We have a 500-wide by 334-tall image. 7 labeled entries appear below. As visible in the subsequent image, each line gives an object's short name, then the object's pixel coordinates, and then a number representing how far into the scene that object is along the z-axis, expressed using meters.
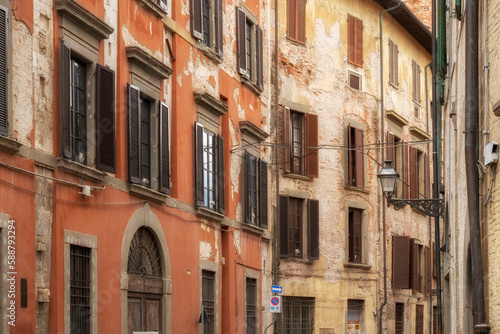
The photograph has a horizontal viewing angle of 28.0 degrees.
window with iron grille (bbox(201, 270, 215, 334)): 20.41
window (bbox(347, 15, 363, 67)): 29.84
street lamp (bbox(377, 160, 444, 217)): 17.19
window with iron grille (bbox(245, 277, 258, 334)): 23.43
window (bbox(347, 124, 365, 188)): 29.08
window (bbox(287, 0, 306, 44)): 27.47
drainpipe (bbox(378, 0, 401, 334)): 29.63
